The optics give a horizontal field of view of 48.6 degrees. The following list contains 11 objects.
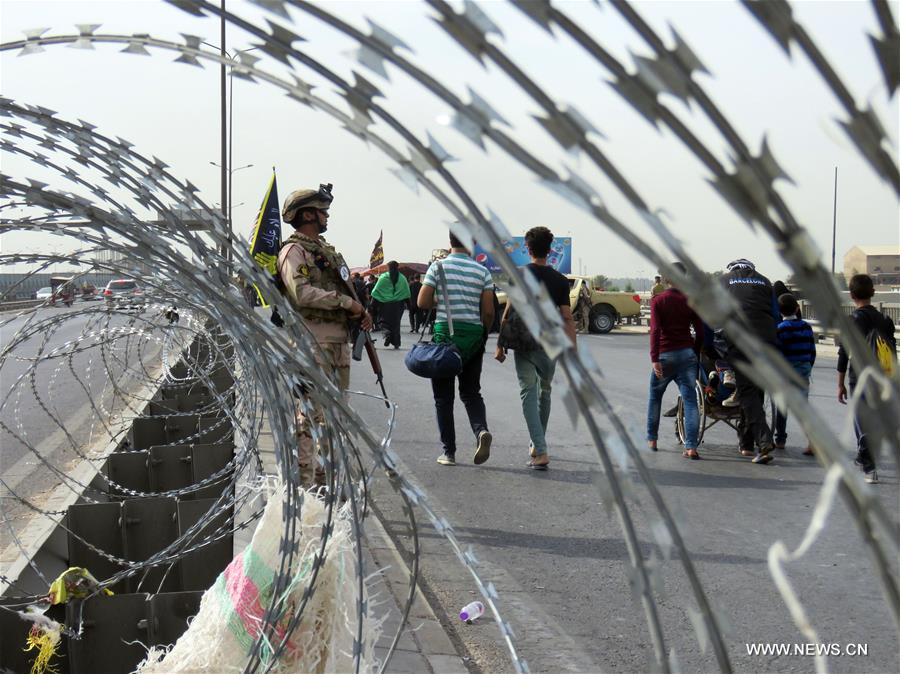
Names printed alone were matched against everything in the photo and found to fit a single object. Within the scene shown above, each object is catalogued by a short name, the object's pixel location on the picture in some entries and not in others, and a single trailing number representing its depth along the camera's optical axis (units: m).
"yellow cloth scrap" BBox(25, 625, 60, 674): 3.64
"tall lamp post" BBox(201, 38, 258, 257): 34.22
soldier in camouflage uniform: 6.22
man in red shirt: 8.87
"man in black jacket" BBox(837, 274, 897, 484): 7.52
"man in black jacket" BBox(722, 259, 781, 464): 8.31
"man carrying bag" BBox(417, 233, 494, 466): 8.03
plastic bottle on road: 4.59
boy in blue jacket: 8.82
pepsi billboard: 44.28
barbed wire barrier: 1.00
